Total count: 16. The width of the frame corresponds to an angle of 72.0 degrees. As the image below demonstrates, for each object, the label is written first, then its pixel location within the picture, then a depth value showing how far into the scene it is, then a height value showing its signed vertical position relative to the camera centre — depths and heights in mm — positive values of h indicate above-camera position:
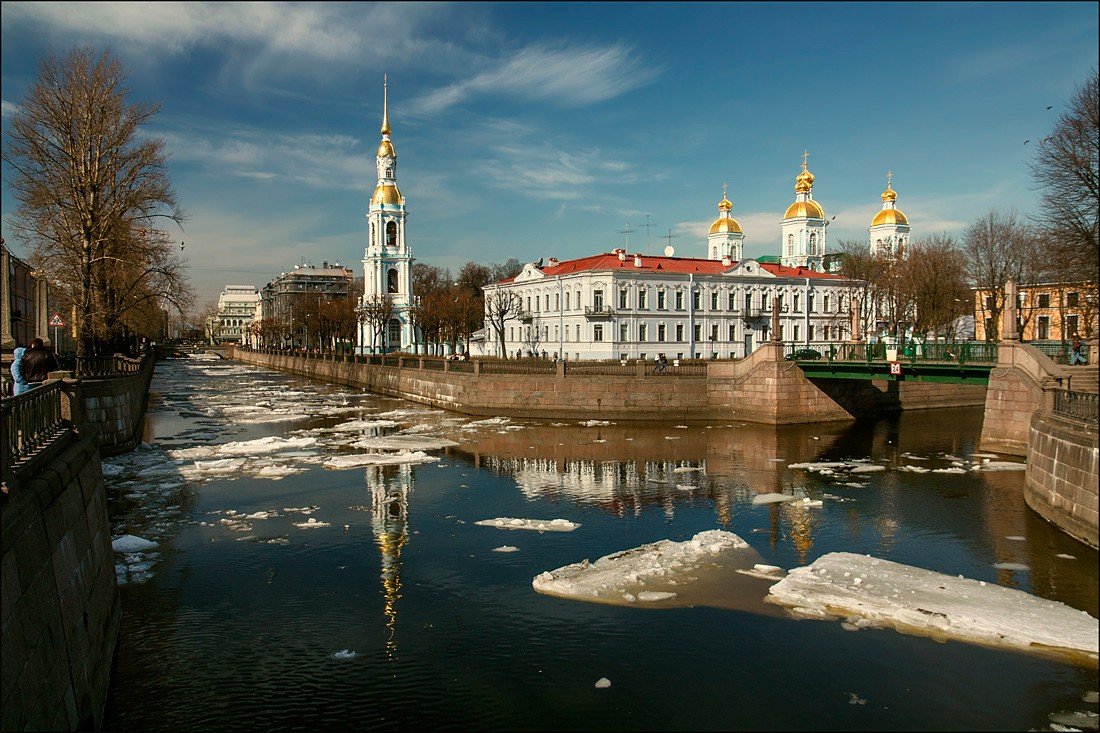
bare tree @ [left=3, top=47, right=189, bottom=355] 31500 +6902
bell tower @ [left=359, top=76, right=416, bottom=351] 107875 +12377
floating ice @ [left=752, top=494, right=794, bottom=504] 22088 -4678
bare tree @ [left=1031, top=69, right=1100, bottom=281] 28281 +5989
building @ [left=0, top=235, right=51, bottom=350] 19384 +1834
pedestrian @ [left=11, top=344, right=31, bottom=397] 15258 -537
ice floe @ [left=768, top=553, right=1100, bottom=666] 11852 -4603
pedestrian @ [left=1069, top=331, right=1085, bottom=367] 31797 -685
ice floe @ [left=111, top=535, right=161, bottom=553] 16922 -4495
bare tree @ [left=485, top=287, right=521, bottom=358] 79812 +3857
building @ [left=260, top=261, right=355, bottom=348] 140750 +12016
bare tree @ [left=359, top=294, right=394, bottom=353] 92625 +3981
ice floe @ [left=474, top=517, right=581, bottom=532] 18922 -4597
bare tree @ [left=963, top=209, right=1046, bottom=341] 50719 +5472
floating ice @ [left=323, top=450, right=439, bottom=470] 27734 -4369
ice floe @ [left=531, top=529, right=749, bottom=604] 14148 -4620
